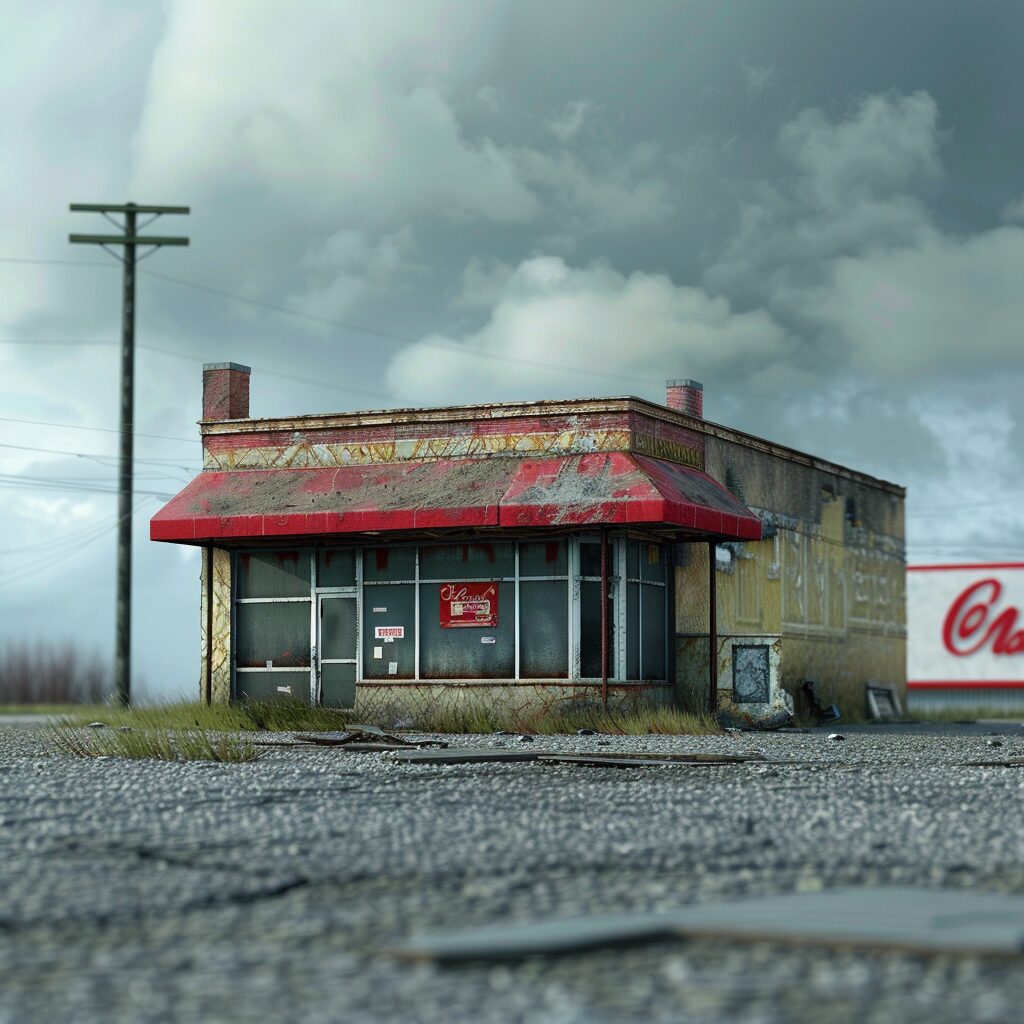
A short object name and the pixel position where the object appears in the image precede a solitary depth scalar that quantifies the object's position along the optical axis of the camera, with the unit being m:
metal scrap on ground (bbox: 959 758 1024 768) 14.25
